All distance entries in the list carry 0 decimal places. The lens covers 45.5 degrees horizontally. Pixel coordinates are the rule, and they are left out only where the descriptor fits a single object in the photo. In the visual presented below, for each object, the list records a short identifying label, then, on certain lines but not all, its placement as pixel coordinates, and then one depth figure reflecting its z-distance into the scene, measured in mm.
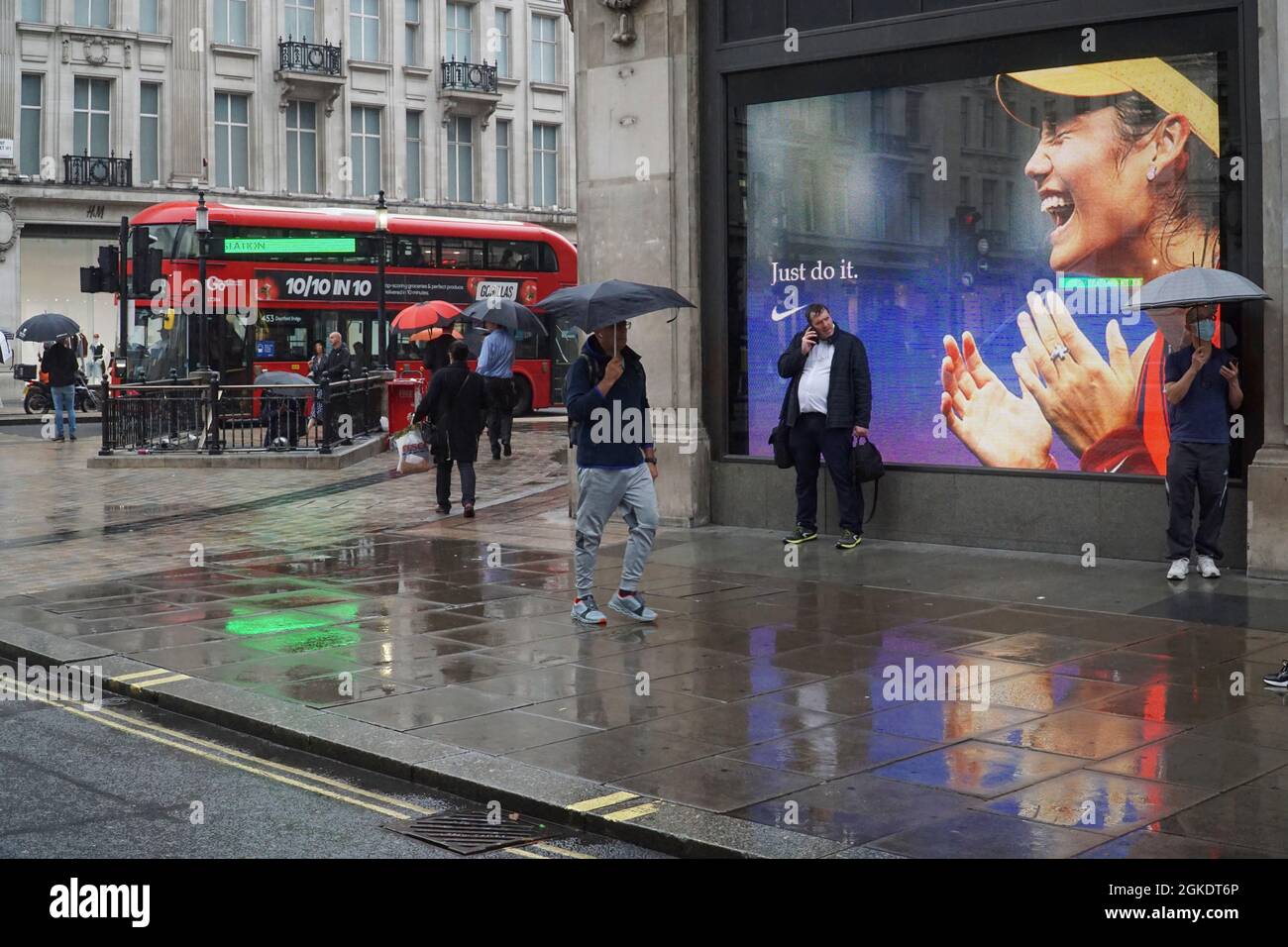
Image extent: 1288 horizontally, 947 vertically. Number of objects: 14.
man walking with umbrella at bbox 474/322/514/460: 19031
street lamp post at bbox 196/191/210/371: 23750
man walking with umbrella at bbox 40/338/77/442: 25814
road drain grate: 5191
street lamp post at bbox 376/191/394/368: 25547
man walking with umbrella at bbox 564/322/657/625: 8906
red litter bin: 24125
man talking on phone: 11766
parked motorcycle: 35281
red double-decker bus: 27312
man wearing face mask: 9914
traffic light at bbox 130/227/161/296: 23094
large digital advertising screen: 10914
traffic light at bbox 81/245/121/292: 24375
